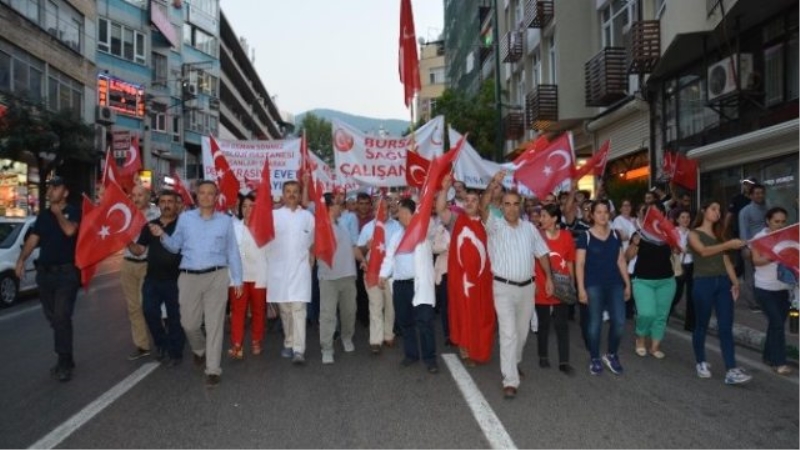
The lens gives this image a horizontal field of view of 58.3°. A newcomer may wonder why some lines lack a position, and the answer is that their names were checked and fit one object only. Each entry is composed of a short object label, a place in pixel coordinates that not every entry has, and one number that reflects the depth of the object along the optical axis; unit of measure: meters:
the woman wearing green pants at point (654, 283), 7.62
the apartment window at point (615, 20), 20.59
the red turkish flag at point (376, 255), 7.96
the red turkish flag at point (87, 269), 7.25
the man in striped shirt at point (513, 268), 6.38
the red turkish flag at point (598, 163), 12.19
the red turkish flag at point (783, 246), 5.86
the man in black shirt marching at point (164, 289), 7.61
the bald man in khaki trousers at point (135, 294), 7.98
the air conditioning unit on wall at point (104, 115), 34.12
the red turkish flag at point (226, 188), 10.07
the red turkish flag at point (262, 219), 7.47
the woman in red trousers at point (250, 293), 7.75
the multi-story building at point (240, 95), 64.56
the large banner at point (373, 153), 11.49
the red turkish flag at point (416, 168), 9.35
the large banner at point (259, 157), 12.52
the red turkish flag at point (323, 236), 7.79
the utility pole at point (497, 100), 27.71
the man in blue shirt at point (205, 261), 6.87
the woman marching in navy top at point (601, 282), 7.09
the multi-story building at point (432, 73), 88.06
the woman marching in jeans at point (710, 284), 6.77
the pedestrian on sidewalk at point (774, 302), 7.05
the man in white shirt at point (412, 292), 7.27
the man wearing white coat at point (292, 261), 7.65
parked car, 12.78
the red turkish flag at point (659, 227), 7.63
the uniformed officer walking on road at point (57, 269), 7.01
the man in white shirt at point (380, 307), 8.21
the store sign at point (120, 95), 35.31
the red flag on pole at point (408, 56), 10.72
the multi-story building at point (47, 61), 24.48
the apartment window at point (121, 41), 38.41
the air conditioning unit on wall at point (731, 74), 14.30
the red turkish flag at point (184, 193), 11.31
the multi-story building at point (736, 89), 13.21
